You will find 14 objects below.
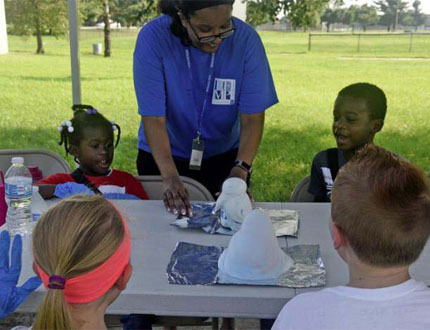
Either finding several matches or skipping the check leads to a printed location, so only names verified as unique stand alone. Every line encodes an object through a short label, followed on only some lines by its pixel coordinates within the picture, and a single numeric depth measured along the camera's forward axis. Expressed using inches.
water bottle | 79.9
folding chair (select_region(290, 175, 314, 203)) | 110.7
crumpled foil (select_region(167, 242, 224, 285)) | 65.1
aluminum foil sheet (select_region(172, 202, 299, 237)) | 81.0
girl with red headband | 47.9
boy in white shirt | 48.8
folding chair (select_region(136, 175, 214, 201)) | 104.6
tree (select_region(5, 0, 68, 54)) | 434.6
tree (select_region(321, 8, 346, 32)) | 883.5
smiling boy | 106.1
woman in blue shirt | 99.0
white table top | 61.0
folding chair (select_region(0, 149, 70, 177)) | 122.3
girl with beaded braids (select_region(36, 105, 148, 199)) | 105.0
